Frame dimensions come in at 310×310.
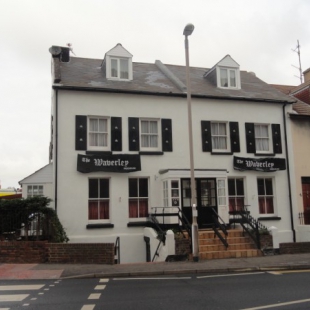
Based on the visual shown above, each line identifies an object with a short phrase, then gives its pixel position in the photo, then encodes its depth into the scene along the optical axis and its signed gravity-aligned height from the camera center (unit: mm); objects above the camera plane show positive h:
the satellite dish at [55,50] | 19625 +8258
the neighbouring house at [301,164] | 19531 +2242
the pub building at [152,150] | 17156 +2846
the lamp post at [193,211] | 13755 -34
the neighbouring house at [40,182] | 18875 +1550
